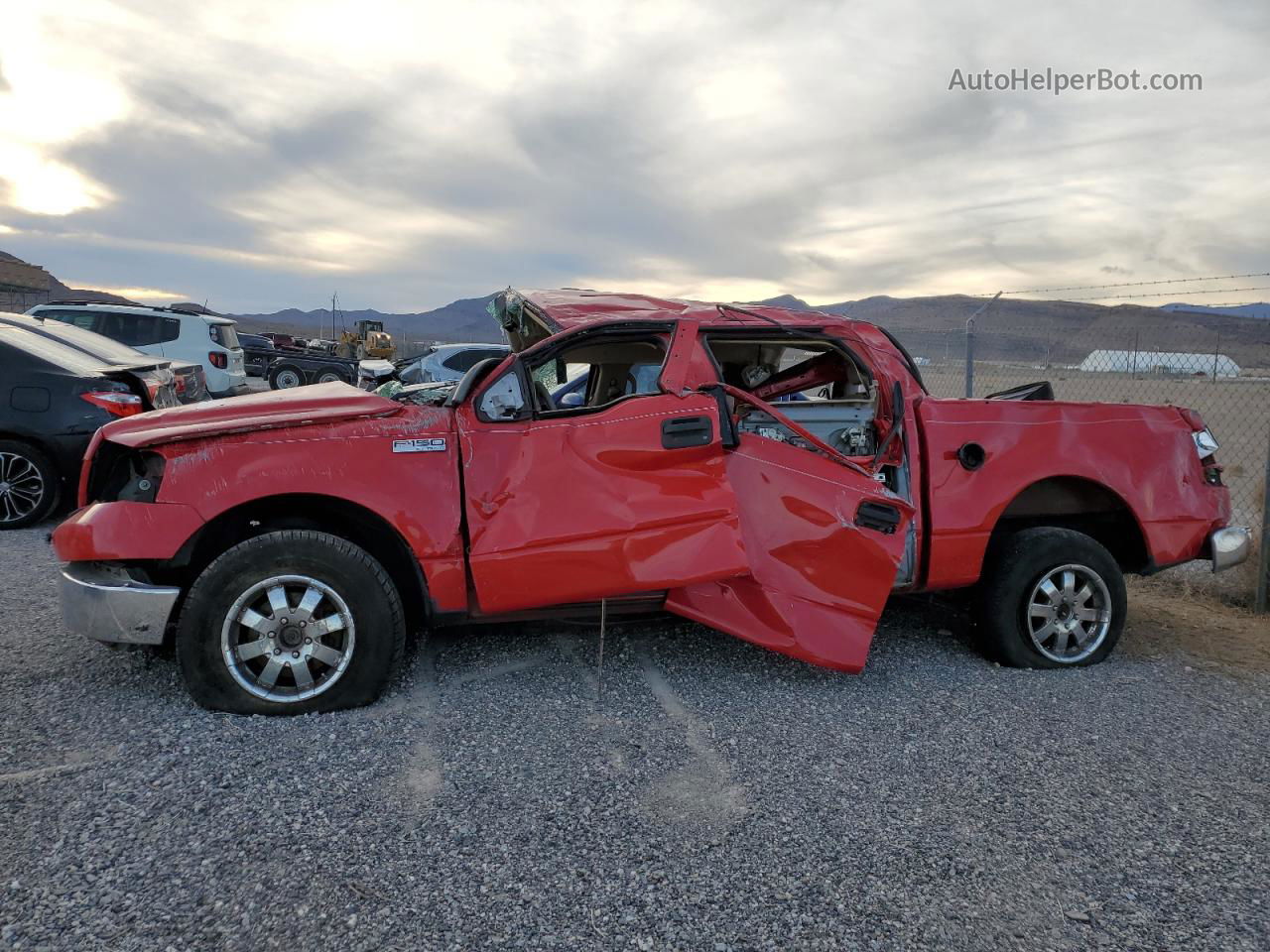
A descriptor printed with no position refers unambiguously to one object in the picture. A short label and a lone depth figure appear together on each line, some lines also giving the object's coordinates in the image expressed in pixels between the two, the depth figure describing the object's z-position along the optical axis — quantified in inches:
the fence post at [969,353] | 316.7
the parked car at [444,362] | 577.9
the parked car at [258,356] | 1055.0
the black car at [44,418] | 268.5
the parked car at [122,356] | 296.5
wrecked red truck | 140.2
